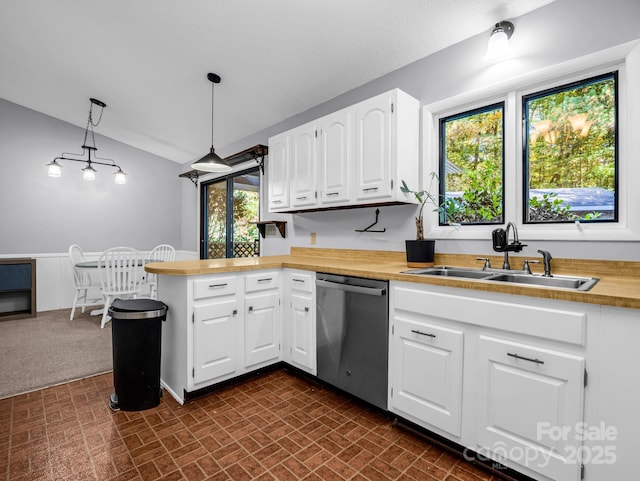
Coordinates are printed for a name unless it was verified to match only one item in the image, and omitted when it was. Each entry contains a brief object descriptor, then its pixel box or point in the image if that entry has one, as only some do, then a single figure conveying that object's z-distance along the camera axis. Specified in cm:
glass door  441
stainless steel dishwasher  196
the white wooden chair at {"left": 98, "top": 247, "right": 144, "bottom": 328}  393
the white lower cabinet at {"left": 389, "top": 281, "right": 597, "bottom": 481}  131
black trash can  207
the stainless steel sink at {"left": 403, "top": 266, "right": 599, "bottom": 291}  163
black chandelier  442
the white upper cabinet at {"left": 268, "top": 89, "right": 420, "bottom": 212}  230
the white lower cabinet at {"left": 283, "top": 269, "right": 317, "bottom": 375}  242
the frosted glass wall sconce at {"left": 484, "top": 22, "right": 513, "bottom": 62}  195
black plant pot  228
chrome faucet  190
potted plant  228
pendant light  292
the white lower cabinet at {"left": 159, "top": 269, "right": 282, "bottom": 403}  218
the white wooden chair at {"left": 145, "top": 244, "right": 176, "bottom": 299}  452
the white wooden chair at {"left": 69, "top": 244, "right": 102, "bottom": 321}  423
